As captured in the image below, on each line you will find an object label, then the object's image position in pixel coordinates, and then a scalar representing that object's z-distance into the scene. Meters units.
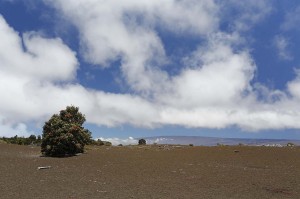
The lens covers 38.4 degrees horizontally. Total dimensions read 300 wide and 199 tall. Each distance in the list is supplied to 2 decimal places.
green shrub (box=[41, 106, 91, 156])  33.75
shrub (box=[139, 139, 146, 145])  47.81
